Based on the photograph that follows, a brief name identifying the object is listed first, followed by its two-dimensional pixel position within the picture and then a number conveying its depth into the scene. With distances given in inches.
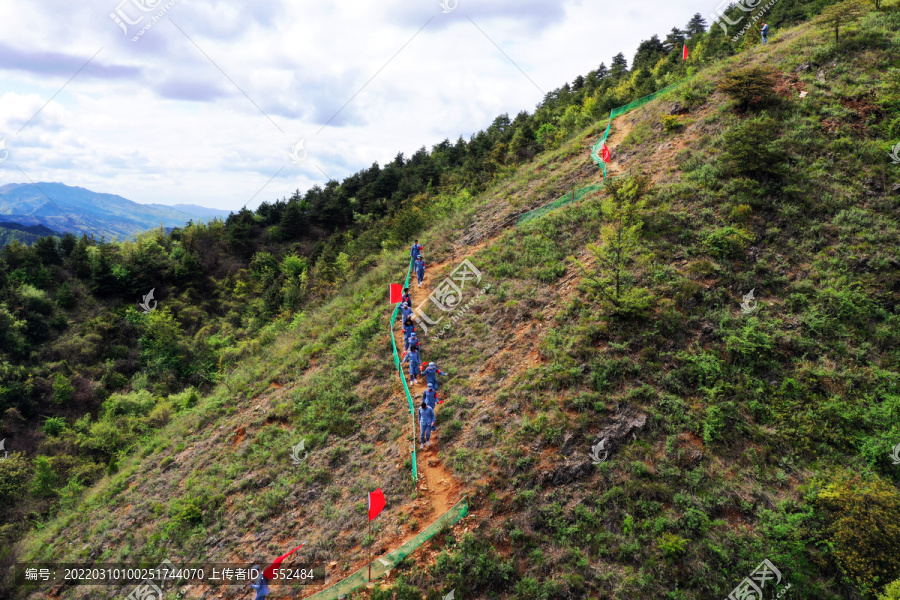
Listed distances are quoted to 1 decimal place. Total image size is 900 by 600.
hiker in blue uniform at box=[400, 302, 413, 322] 616.1
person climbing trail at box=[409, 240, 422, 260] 776.9
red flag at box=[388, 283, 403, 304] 711.1
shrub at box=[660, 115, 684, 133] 751.1
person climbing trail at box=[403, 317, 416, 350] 580.1
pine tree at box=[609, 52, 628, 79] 1740.8
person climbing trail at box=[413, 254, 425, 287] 743.7
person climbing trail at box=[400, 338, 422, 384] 531.8
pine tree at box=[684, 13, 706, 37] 1807.3
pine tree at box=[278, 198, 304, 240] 1784.0
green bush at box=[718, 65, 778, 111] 653.3
